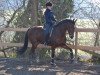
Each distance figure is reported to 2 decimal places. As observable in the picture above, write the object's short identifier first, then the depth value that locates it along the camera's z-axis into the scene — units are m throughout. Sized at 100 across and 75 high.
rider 12.81
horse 12.96
